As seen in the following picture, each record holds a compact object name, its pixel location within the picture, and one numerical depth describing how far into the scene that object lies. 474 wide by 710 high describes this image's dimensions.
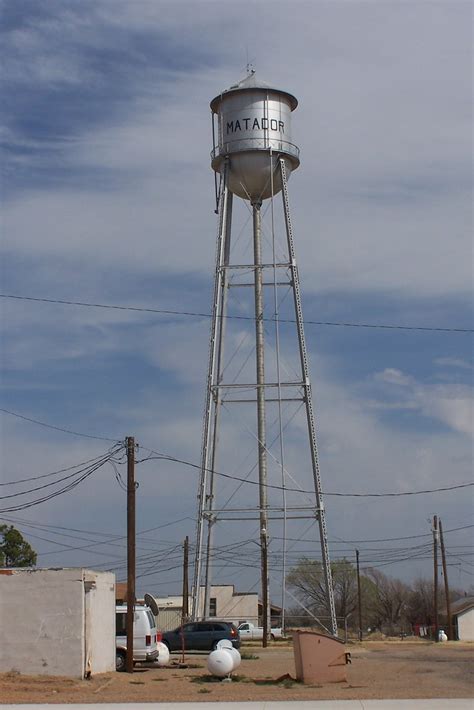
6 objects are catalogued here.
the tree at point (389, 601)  94.38
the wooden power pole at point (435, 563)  60.31
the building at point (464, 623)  71.25
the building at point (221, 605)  73.74
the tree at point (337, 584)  80.69
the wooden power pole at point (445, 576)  60.87
